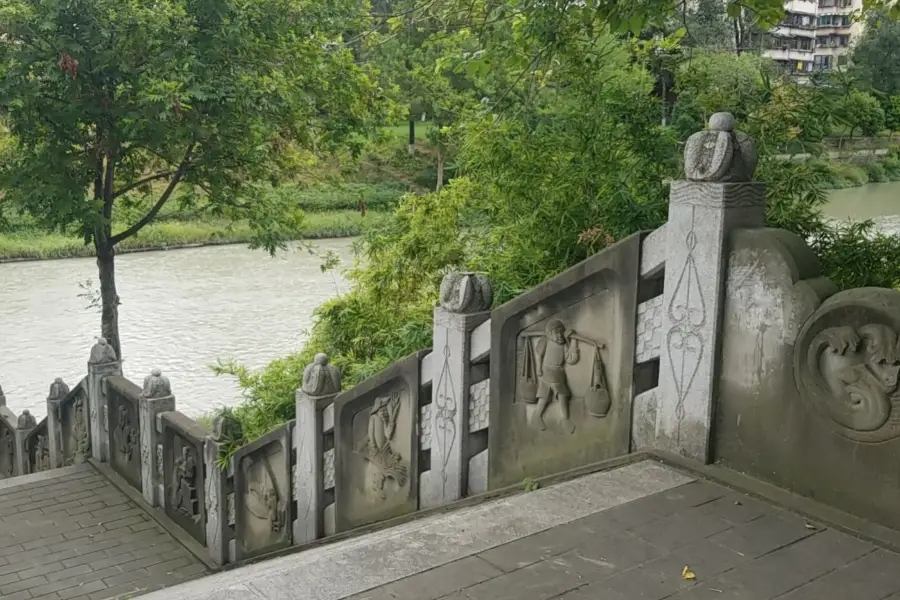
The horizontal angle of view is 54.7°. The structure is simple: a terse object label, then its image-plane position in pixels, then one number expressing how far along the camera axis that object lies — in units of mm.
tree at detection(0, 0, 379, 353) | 10523
